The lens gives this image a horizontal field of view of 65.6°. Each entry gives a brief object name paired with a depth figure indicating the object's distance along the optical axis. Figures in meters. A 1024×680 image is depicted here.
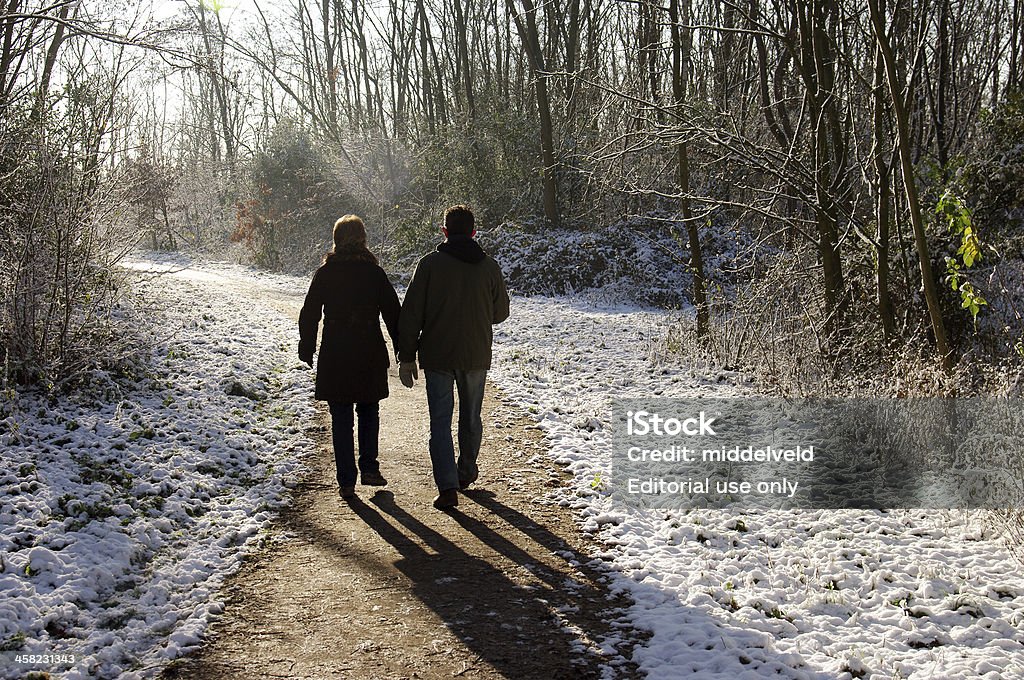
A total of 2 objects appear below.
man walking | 6.03
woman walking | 6.35
